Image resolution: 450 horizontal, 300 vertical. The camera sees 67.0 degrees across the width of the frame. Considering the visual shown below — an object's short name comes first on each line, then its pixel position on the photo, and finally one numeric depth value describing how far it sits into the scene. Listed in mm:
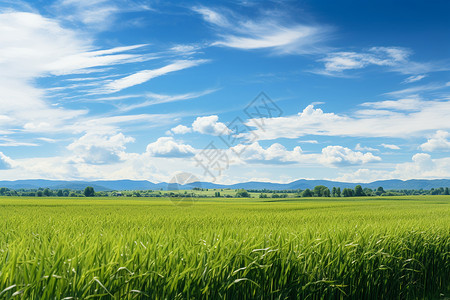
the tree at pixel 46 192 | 130500
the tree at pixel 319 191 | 133625
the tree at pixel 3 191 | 138750
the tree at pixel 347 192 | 124712
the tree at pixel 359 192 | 123569
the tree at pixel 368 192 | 131875
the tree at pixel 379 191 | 142750
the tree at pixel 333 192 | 136350
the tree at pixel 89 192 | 121700
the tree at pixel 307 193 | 127188
